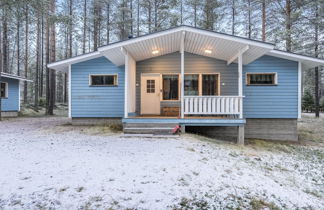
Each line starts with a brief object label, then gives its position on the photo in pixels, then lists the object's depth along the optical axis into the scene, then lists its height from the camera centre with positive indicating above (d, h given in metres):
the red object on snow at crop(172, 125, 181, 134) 5.84 -0.83
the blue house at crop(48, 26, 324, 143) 6.45 +0.77
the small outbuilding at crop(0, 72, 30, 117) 12.27 +0.46
